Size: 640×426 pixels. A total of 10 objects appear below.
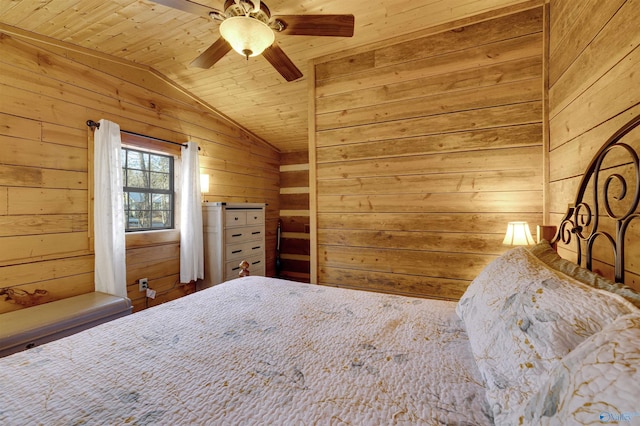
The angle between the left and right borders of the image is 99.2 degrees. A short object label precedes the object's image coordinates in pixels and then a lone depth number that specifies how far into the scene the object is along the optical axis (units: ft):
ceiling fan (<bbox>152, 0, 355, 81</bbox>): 5.14
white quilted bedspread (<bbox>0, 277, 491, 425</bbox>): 2.22
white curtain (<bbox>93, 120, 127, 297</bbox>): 8.32
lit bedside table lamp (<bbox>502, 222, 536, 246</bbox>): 6.32
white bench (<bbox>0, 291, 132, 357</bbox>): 5.73
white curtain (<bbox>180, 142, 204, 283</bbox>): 10.81
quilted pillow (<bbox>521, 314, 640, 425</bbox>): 1.22
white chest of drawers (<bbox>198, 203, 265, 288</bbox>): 11.09
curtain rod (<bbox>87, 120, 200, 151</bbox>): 8.34
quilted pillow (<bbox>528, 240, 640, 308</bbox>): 2.30
